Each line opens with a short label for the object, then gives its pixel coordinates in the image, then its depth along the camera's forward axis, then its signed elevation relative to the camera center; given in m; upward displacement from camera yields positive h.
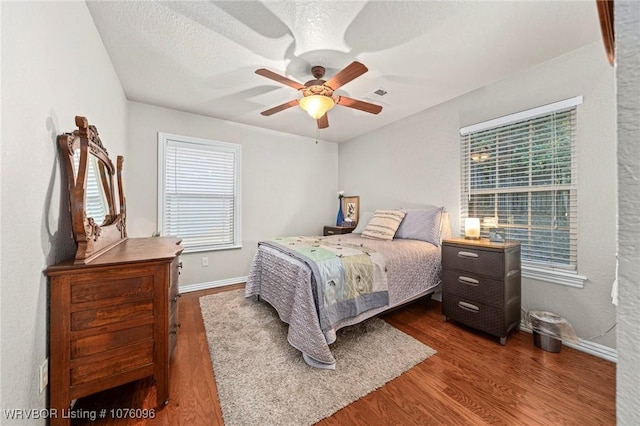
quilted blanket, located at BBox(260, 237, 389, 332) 1.89 -0.54
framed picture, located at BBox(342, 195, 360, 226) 4.44 +0.10
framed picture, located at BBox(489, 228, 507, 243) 2.35 -0.20
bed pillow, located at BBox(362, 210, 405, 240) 3.13 -0.14
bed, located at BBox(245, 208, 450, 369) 1.83 -0.59
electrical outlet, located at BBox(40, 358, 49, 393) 1.14 -0.76
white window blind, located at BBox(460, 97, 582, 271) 2.13 +0.34
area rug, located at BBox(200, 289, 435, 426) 1.44 -1.11
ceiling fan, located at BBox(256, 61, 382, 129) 1.87 +1.06
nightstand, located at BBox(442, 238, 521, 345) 2.09 -0.64
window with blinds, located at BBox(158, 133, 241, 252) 3.28 +0.32
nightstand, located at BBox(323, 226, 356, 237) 4.21 -0.27
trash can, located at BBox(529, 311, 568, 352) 1.98 -0.96
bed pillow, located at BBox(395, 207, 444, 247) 2.87 -0.14
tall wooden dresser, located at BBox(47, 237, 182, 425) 1.19 -0.57
